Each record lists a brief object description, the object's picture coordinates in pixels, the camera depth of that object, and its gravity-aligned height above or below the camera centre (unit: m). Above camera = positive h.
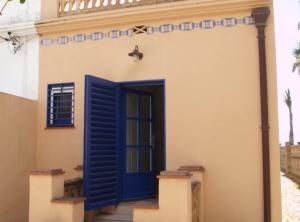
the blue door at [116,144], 6.86 +0.16
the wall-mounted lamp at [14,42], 9.04 +2.46
